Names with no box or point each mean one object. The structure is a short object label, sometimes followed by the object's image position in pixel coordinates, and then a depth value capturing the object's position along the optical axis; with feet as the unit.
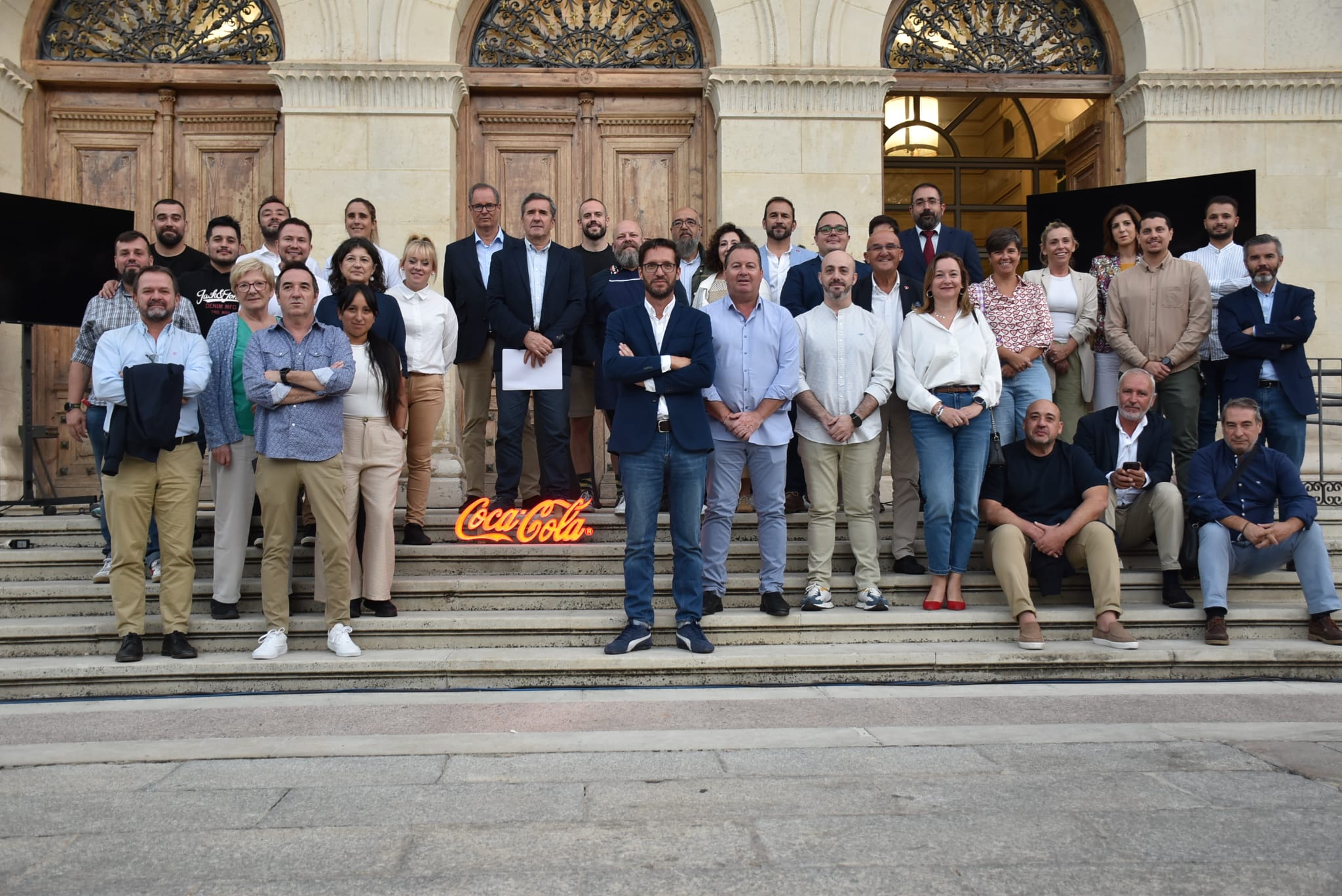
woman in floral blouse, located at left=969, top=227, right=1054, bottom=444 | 25.99
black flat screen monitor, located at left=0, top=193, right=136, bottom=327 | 30.66
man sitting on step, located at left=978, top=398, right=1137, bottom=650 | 23.09
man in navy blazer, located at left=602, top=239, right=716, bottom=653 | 22.00
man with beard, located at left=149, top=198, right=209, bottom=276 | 27.78
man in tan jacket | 26.18
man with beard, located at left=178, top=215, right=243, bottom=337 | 26.50
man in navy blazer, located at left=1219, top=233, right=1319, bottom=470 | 25.95
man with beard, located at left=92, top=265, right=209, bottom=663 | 21.40
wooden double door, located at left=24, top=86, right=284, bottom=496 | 37.78
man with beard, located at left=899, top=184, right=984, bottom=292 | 28.99
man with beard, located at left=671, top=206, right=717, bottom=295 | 29.58
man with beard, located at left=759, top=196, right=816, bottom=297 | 28.76
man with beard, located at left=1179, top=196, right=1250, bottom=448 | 27.45
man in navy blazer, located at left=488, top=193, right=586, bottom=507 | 26.71
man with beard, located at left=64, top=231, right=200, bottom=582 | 24.32
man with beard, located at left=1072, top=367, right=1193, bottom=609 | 24.53
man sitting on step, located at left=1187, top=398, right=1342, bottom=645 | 23.26
